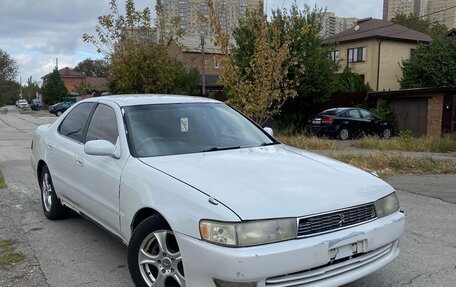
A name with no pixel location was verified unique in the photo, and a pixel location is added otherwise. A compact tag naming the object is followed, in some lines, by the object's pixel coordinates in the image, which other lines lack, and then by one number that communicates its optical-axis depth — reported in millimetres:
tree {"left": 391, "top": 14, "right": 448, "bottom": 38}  51500
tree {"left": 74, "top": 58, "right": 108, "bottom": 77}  121650
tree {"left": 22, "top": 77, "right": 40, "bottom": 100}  125862
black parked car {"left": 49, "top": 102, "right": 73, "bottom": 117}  51812
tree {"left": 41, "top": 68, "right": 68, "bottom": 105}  73000
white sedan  2914
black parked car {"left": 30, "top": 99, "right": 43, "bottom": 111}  73938
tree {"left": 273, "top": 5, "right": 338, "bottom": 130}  20203
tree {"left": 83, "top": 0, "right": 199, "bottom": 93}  15688
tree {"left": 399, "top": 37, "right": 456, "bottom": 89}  29344
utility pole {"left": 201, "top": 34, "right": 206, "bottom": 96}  32531
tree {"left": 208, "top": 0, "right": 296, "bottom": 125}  12016
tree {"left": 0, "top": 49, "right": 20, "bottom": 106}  80688
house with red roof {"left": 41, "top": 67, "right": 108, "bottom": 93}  106562
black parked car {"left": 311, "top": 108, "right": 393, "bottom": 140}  20750
